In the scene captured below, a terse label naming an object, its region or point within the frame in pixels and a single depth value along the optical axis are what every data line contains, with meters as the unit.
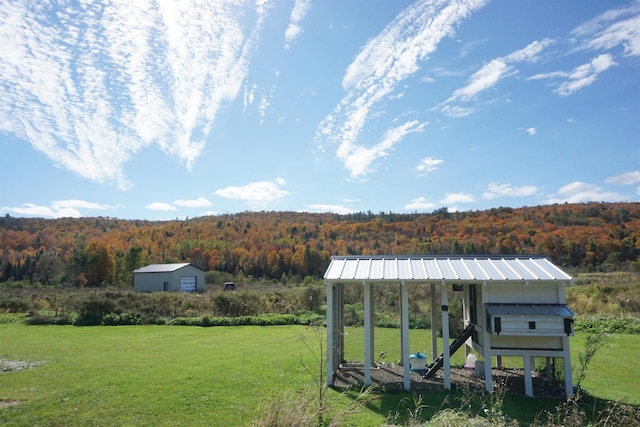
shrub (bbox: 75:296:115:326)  21.28
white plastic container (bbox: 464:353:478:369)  10.64
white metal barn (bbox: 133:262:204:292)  36.88
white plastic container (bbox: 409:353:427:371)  10.20
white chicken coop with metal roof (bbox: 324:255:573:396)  7.78
